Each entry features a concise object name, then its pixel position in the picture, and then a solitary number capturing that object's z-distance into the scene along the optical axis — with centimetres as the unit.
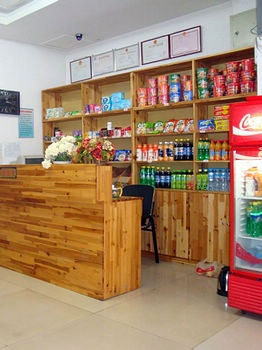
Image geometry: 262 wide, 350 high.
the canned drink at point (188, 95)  504
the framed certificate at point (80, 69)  680
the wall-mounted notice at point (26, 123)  667
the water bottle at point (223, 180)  479
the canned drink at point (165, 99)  529
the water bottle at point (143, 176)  562
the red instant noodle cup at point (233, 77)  465
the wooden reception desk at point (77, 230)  391
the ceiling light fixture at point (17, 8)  521
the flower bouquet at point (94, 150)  410
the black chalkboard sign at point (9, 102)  639
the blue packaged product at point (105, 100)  602
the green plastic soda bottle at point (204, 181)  494
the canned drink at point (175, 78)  516
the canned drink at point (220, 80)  478
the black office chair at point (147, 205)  513
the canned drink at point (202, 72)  491
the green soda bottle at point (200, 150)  498
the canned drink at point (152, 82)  543
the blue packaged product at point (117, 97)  588
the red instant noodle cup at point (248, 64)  452
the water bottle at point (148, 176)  556
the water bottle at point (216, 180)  483
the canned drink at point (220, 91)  478
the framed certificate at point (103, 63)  646
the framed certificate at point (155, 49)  571
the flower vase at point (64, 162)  436
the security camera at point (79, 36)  622
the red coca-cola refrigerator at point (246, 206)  343
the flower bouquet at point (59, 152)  434
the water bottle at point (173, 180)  526
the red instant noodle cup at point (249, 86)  454
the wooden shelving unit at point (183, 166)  479
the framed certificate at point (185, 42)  538
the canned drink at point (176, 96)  517
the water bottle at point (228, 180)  475
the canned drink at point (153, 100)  541
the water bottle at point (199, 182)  499
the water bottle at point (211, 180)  487
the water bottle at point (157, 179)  544
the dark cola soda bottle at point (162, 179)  538
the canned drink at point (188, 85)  506
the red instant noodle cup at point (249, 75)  454
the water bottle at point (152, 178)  550
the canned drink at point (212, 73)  493
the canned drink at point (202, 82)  491
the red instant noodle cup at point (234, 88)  466
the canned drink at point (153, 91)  541
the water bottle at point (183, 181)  516
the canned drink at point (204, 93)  492
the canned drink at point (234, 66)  466
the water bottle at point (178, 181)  521
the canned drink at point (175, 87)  516
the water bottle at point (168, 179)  535
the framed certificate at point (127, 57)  610
